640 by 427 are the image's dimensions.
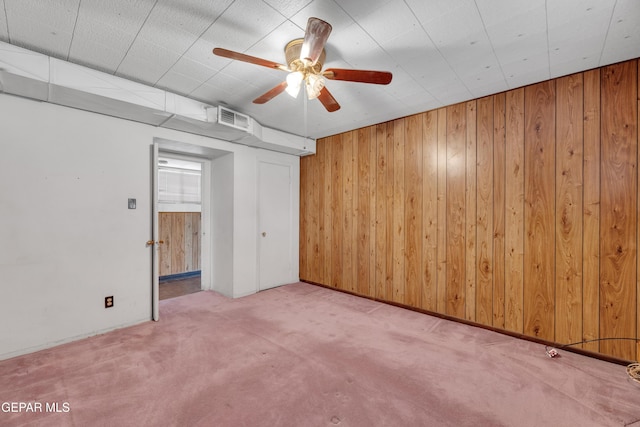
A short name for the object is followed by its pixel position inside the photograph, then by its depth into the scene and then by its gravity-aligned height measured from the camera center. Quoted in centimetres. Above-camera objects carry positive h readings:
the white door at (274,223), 433 -16
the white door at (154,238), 306 -28
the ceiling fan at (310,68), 161 +100
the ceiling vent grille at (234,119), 306 +114
